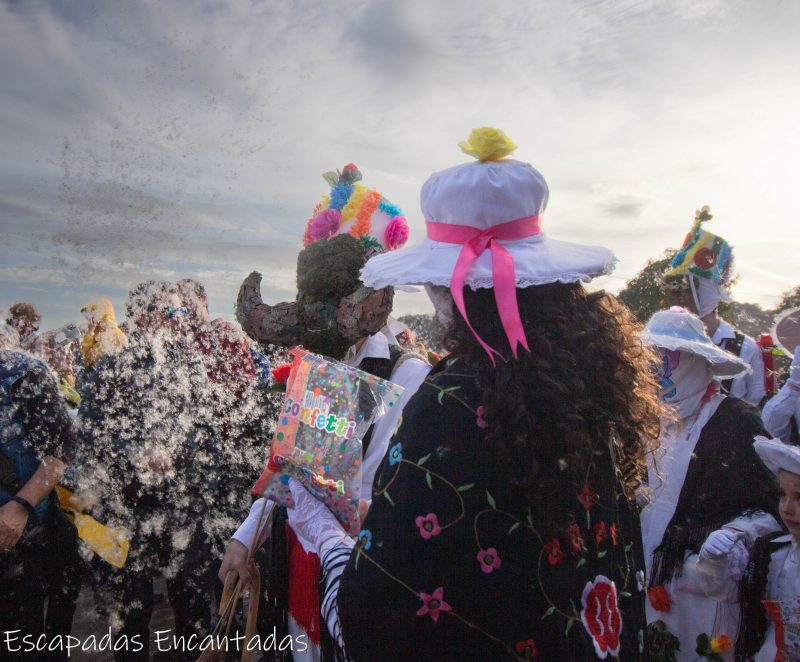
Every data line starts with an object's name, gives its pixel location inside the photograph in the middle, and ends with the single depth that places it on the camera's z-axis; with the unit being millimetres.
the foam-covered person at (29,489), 3074
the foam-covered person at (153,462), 3785
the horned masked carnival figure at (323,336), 2129
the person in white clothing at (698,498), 2660
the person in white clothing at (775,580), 2381
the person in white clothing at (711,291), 5359
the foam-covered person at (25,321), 5254
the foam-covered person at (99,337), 4449
